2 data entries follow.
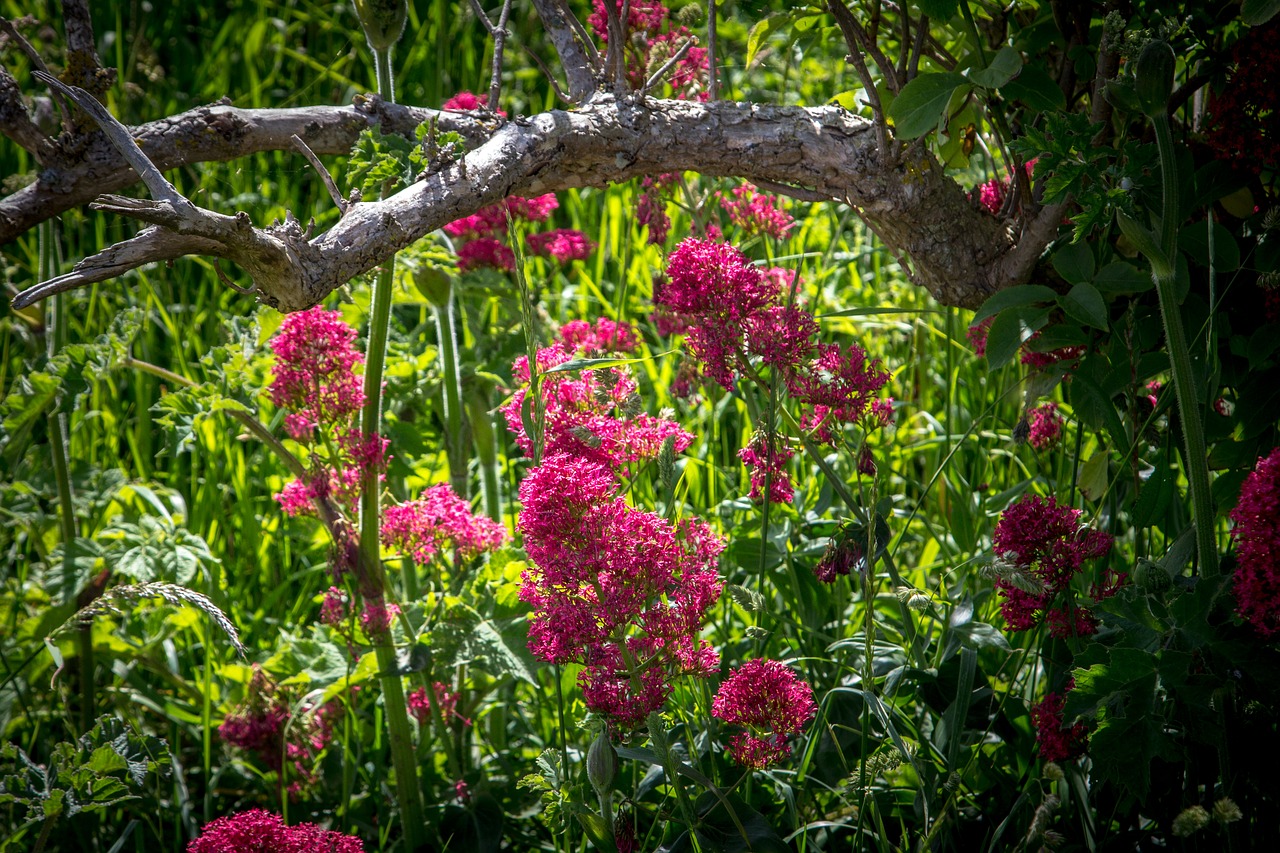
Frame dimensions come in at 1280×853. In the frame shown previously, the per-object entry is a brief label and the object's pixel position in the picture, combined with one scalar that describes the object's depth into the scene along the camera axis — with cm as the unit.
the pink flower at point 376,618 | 292
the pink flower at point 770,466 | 283
